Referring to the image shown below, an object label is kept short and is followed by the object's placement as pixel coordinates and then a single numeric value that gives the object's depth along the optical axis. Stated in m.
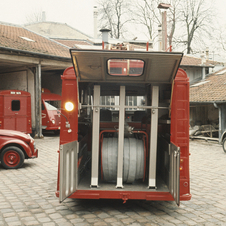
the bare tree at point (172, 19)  35.06
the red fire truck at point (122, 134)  4.24
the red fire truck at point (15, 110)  15.16
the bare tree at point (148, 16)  36.40
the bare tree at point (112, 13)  38.16
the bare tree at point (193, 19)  34.75
